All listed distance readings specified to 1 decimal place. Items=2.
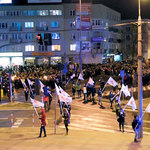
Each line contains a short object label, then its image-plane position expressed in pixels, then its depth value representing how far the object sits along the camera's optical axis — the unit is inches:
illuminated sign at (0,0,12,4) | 2418.7
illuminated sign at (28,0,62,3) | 2383.1
